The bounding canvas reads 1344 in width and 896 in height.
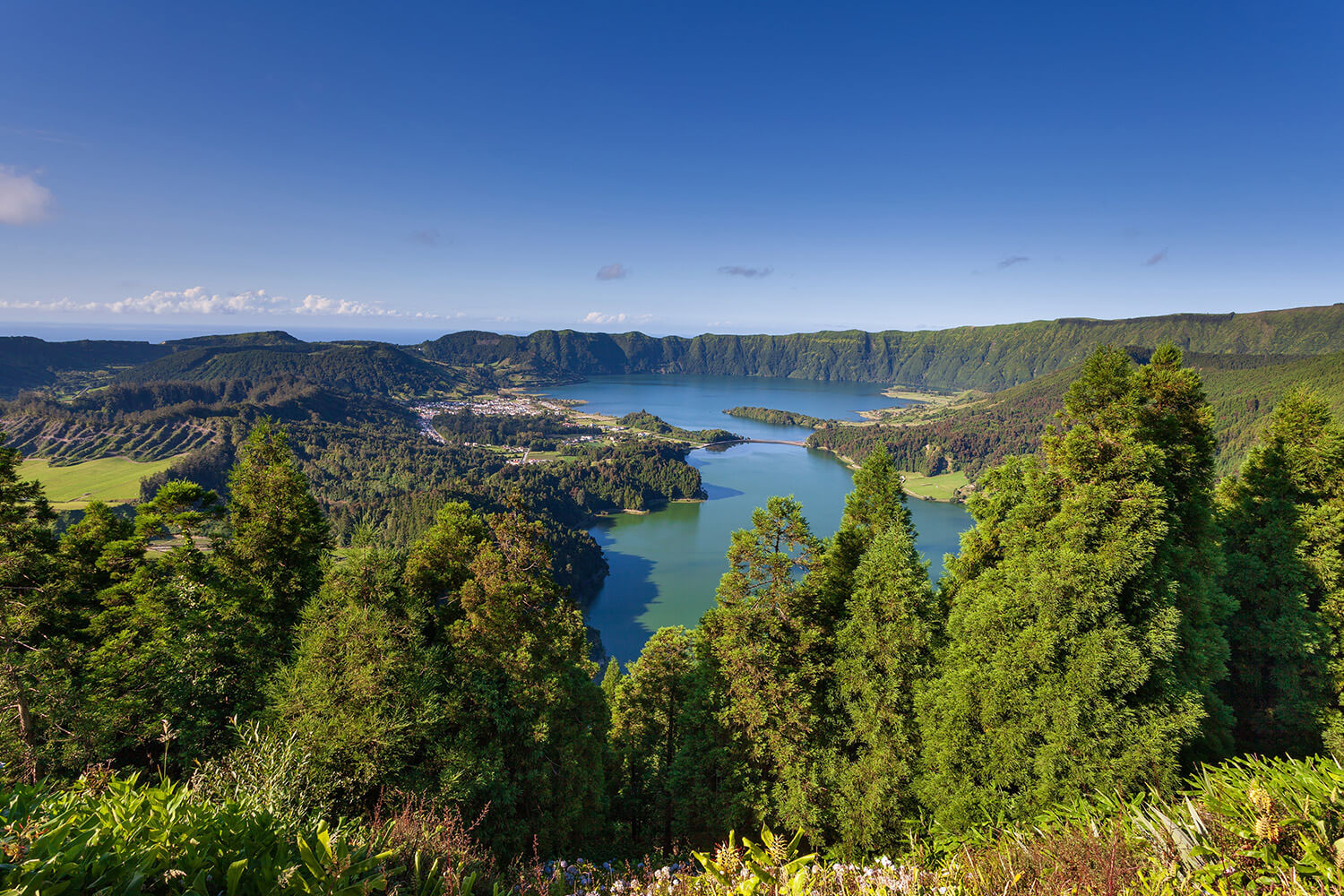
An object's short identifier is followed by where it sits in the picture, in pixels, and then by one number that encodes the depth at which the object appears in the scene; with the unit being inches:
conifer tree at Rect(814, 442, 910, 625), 538.3
